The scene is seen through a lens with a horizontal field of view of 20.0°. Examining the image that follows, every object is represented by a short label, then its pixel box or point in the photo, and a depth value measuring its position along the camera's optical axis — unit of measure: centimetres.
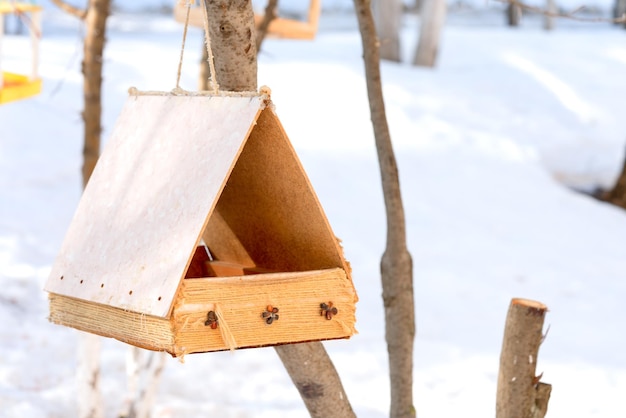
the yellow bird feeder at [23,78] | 640
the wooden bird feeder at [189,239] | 293
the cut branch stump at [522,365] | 405
